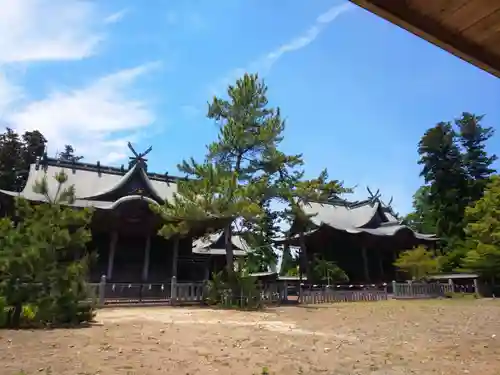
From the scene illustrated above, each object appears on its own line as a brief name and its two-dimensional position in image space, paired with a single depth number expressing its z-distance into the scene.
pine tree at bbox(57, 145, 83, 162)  60.96
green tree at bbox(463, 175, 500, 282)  21.42
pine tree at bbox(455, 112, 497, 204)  38.19
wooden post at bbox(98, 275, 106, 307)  14.85
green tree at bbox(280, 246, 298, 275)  33.67
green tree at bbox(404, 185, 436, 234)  41.85
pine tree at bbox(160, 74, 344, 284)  15.78
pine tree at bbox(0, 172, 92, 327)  8.55
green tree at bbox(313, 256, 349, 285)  25.36
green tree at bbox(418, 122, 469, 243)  34.88
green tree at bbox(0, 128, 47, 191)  33.69
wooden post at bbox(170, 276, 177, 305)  16.14
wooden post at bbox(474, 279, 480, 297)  23.33
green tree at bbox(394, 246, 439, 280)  24.06
